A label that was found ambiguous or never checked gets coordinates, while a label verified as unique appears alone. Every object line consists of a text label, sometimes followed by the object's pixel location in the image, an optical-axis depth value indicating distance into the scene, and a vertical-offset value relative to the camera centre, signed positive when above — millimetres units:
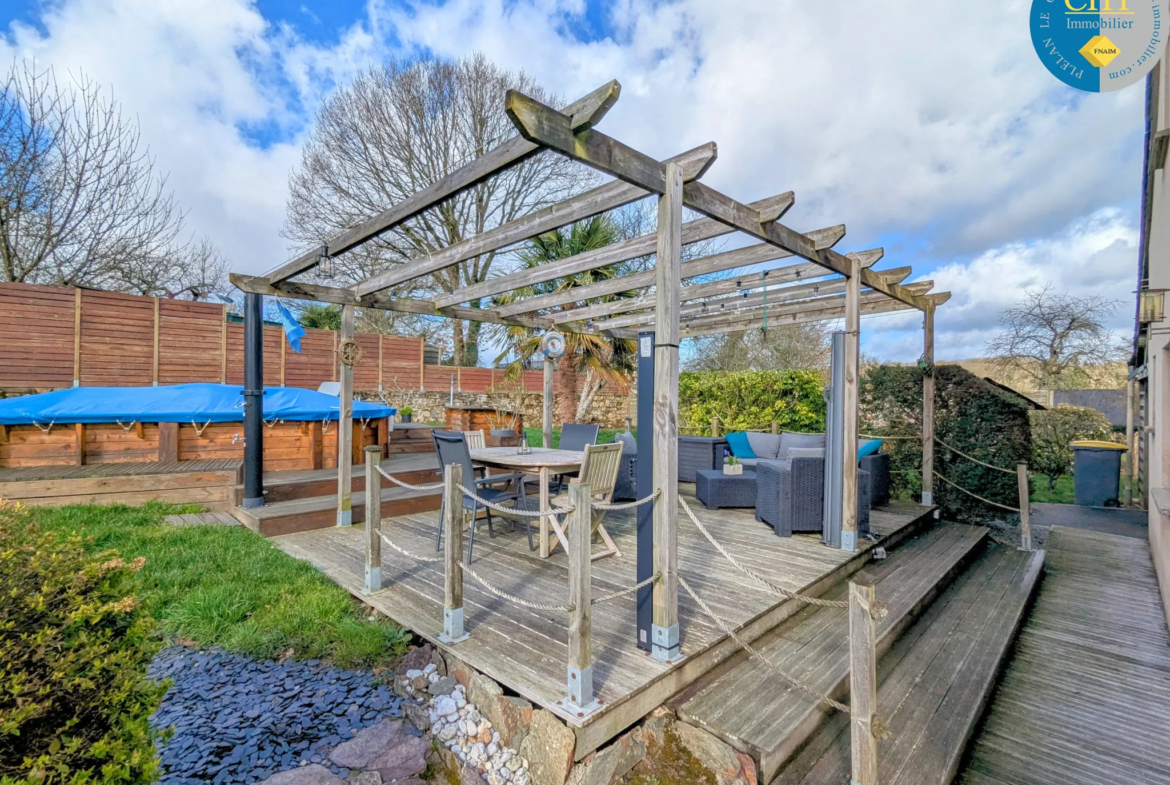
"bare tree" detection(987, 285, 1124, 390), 9812 +1195
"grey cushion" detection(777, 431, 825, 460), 5825 -584
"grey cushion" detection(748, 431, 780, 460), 6344 -682
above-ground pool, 5074 -505
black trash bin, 7107 -1101
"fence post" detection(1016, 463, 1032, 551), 4742 -1114
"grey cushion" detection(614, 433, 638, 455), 5680 -639
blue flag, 5188 +603
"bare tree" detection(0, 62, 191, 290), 8242 +3439
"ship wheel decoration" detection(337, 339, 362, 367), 4691 +309
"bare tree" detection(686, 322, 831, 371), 13703 +1212
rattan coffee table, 5355 -1075
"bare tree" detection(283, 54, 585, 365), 12469 +6121
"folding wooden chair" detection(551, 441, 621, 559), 3574 -639
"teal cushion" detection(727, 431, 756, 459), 6512 -716
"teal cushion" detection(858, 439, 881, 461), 4963 -562
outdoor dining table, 3779 -617
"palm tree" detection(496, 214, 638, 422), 7301 +796
